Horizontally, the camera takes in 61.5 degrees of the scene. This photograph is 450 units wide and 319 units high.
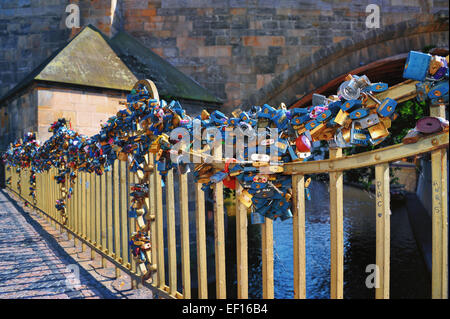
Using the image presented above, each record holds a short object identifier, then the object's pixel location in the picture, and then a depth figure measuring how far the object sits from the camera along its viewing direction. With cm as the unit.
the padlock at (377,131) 136
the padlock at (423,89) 119
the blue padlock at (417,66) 117
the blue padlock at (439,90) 115
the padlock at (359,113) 137
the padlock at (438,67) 115
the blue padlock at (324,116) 147
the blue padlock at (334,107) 144
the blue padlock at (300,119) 156
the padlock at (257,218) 177
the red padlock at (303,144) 161
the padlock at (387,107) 130
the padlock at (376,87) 134
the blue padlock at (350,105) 138
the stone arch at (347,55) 1029
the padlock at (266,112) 172
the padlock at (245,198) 180
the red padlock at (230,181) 194
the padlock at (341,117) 141
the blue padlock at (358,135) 141
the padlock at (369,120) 136
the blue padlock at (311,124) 152
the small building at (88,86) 791
